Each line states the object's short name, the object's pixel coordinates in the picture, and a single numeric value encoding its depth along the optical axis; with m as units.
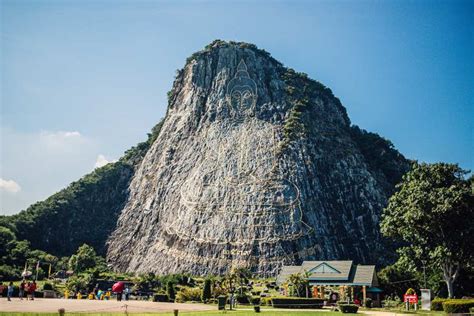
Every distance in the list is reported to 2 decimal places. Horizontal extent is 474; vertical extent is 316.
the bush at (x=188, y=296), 53.47
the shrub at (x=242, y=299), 50.50
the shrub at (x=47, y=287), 58.16
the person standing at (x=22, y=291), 40.57
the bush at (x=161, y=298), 49.91
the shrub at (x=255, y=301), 47.51
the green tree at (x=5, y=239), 88.94
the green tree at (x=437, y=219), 45.50
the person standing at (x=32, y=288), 40.39
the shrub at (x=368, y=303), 49.39
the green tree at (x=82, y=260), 86.50
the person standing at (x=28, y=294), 40.09
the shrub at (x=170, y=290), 53.50
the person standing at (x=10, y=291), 37.52
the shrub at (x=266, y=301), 49.61
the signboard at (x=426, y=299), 44.71
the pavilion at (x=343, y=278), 59.06
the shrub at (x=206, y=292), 52.09
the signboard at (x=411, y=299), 45.50
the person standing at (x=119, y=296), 47.03
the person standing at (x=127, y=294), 52.11
